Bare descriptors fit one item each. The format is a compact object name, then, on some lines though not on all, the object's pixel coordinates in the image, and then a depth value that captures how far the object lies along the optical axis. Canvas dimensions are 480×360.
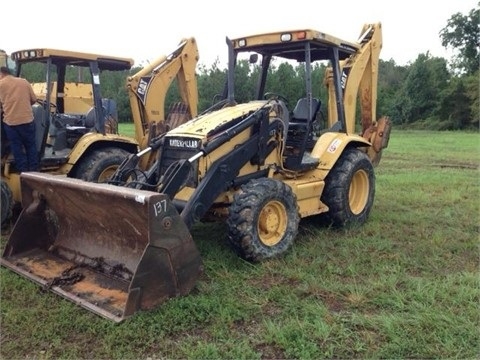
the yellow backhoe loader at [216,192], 4.17
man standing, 6.50
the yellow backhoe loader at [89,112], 7.00
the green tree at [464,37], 47.16
